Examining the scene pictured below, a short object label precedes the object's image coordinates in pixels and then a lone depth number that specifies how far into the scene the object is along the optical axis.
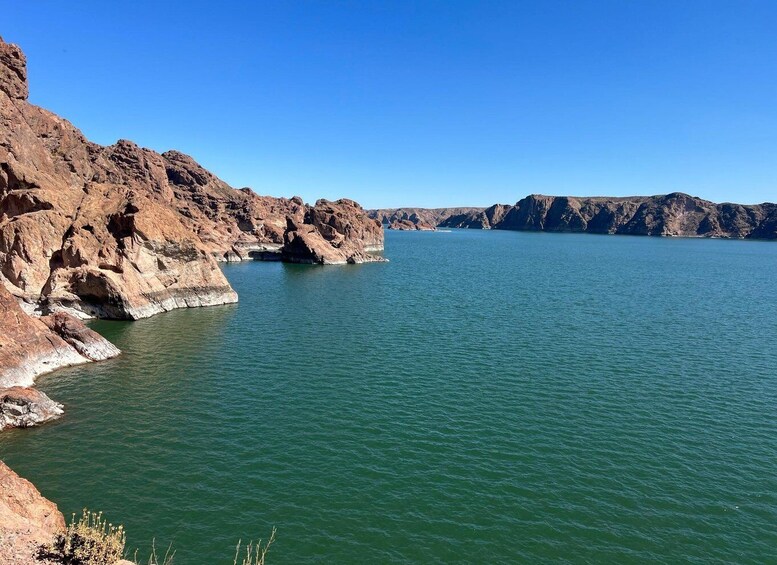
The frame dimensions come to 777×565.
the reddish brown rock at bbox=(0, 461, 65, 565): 13.99
